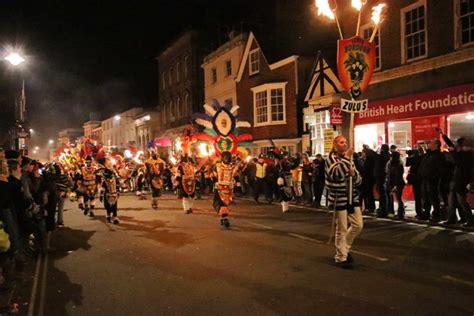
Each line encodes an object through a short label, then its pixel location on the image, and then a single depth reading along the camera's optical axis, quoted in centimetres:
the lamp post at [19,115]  1482
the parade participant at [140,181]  2026
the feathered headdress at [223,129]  1379
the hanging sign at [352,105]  948
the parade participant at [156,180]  1577
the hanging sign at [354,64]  997
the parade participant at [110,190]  1263
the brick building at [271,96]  2414
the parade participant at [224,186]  1128
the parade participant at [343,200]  718
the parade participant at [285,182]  1358
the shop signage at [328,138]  1833
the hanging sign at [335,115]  1772
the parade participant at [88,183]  1476
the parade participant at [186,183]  1414
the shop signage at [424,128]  1530
